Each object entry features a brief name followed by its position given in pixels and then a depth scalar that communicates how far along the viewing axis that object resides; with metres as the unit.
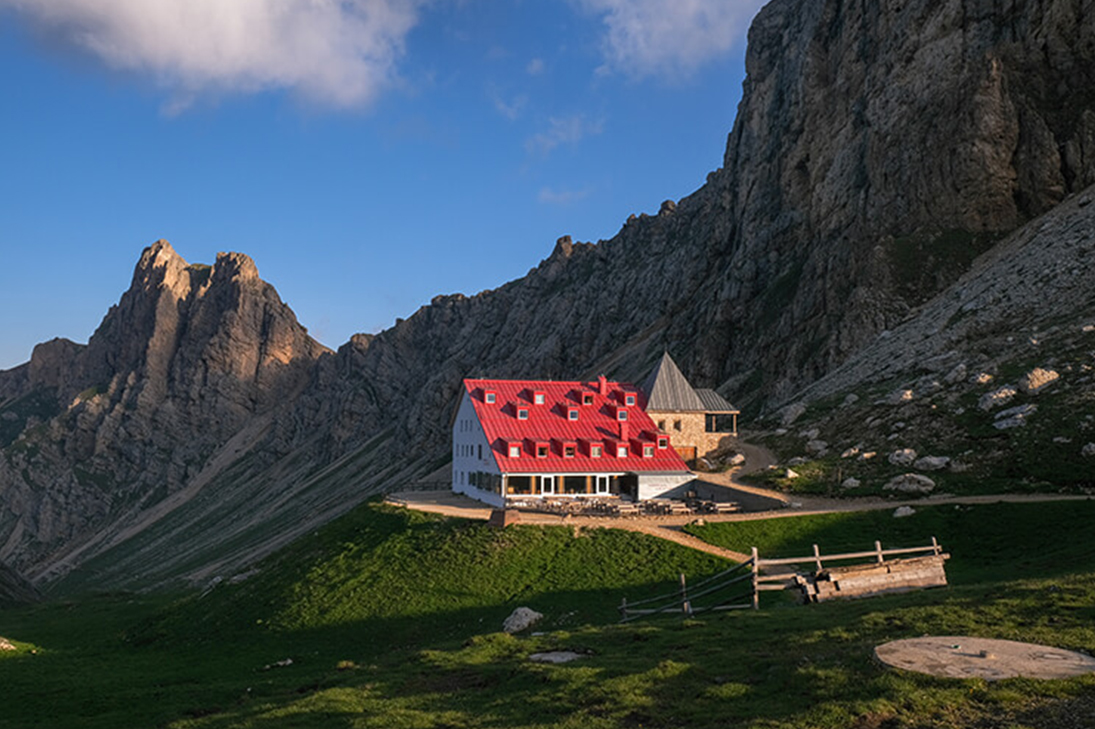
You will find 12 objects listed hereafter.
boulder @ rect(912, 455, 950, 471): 54.88
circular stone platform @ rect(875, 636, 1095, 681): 19.28
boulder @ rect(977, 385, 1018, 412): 58.69
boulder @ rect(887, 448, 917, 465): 56.94
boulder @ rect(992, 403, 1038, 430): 55.31
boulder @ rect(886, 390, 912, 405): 66.75
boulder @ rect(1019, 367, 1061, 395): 57.88
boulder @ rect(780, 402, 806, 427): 78.00
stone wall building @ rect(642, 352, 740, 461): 75.50
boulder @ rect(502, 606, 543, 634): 39.38
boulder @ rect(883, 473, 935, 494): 51.97
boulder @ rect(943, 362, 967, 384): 65.81
